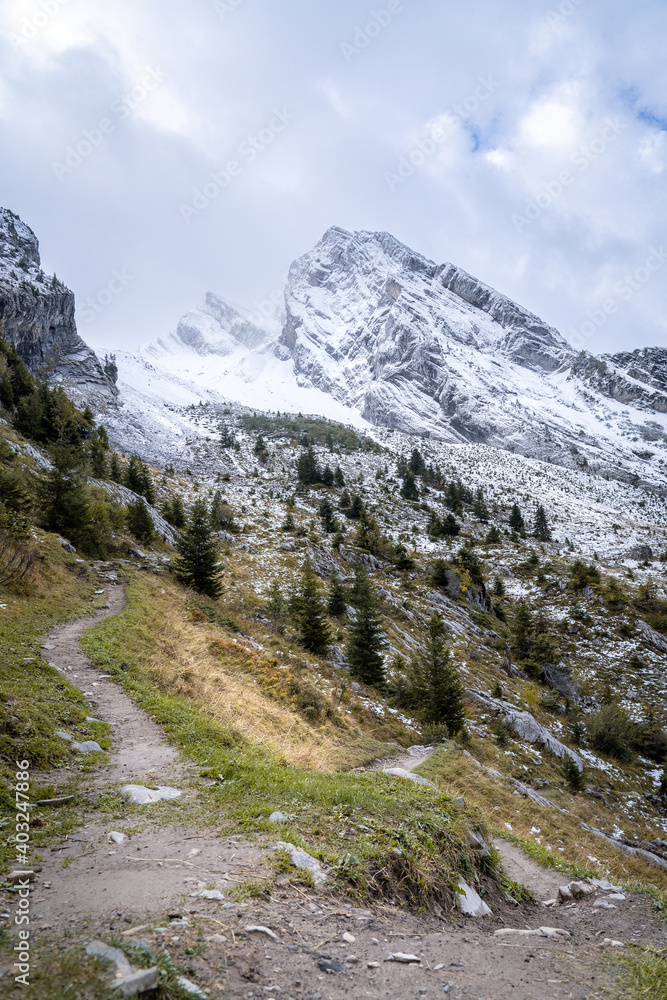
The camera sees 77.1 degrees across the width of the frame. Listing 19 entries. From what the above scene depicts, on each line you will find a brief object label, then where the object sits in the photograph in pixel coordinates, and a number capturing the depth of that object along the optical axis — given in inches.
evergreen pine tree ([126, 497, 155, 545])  1239.4
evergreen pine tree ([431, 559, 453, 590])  1699.1
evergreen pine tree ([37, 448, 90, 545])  917.2
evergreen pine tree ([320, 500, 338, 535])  2208.4
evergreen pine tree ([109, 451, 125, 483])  1729.8
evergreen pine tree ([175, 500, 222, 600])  990.4
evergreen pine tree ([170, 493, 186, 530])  1665.1
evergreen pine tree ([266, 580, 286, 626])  977.5
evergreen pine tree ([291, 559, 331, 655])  887.1
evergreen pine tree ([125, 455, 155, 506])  1740.9
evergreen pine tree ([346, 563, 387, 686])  847.7
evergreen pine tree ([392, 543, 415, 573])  1863.9
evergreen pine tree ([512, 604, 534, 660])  1422.2
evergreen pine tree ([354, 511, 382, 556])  1989.4
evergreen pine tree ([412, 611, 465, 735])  729.6
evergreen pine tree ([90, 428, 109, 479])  1523.6
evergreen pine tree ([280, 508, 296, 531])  2068.2
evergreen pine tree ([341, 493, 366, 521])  2576.3
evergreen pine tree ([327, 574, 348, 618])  1188.5
